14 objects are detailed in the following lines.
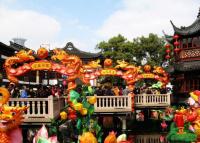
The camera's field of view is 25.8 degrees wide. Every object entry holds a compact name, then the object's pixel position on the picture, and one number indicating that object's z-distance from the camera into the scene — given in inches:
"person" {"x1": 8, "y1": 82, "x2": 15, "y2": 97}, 693.6
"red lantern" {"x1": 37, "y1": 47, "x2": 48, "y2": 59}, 703.8
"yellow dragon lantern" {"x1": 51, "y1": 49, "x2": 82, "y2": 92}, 722.2
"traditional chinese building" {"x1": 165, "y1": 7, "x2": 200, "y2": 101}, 1111.6
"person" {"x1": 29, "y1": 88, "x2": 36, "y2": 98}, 767.2
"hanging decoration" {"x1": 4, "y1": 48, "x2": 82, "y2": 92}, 713.0
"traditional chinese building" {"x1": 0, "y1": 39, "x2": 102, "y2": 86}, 1581.1
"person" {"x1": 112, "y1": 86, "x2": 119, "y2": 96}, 968.9
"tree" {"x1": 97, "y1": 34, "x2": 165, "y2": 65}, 1822.1
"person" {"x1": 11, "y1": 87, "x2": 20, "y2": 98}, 698.5
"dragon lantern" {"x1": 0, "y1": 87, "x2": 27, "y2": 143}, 348.5
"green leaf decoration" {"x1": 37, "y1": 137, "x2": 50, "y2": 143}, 265.7
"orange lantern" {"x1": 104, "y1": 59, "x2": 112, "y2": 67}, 949.2
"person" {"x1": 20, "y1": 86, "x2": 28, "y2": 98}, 685.9
